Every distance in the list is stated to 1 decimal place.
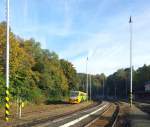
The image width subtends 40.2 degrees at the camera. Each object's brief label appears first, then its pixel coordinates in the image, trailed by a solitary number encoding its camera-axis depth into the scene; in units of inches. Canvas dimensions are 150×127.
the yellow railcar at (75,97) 1546.4
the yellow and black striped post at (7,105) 551.0
